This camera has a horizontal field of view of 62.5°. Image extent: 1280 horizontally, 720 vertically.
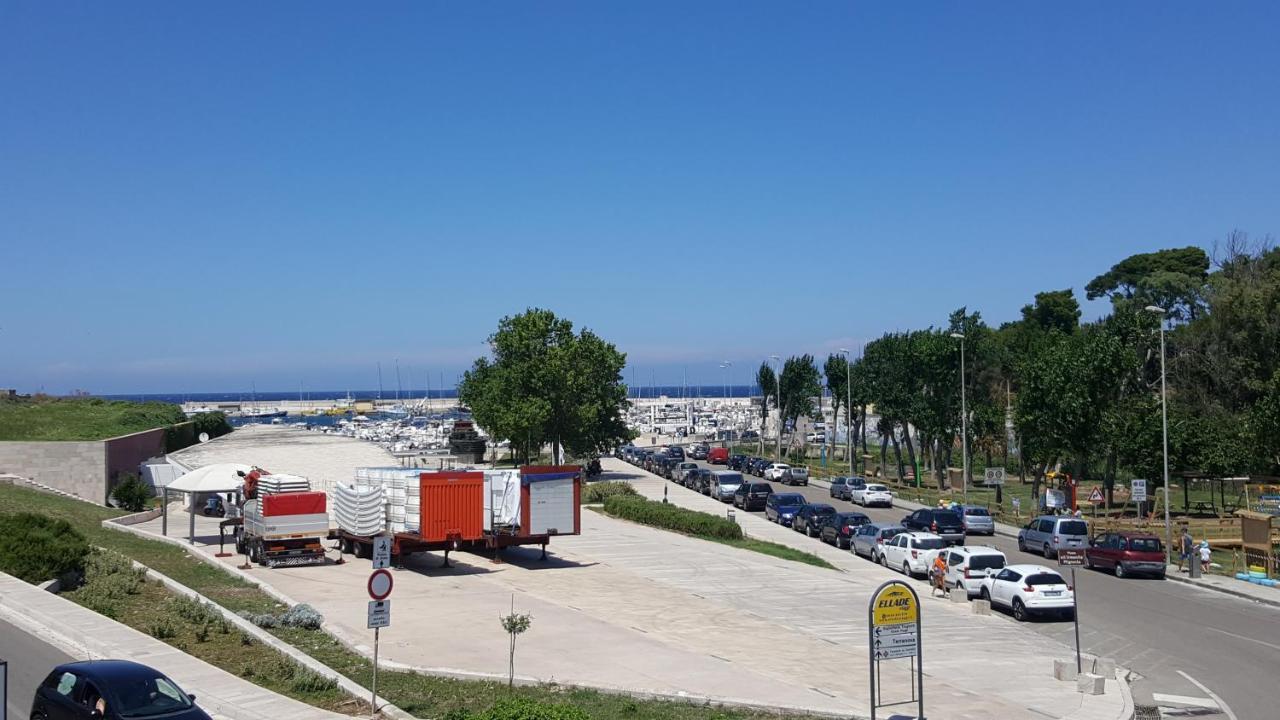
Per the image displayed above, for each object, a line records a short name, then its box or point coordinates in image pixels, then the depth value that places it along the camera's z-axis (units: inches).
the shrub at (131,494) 1686.8
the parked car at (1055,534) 1406.3
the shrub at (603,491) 2114.9
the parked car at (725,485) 2276.1
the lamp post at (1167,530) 1391.5
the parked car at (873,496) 2143.2
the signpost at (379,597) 581.6
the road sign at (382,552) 676.7
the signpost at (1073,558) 734.0
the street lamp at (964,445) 2160.4
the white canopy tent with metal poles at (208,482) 1299.2
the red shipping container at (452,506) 1160.2
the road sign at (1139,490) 1547.7
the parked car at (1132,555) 1288.1
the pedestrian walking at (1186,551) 1320.1
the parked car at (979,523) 1713.8
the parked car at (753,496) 2122.3
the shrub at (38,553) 895.7
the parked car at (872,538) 1456.7
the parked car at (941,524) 1584.6
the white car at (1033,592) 1008.9
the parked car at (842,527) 1595.7
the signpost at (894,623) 560.7
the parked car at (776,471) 2751.0
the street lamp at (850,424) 2913.4
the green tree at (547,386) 2399.1
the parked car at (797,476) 2645.2
